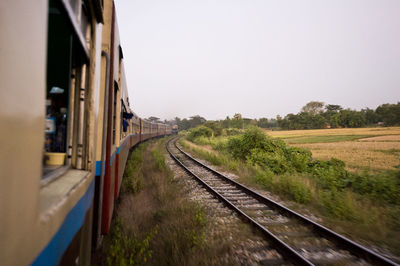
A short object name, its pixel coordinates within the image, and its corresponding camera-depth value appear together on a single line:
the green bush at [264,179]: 6.98
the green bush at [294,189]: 5.67
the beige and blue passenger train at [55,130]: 0.71
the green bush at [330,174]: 6.55
